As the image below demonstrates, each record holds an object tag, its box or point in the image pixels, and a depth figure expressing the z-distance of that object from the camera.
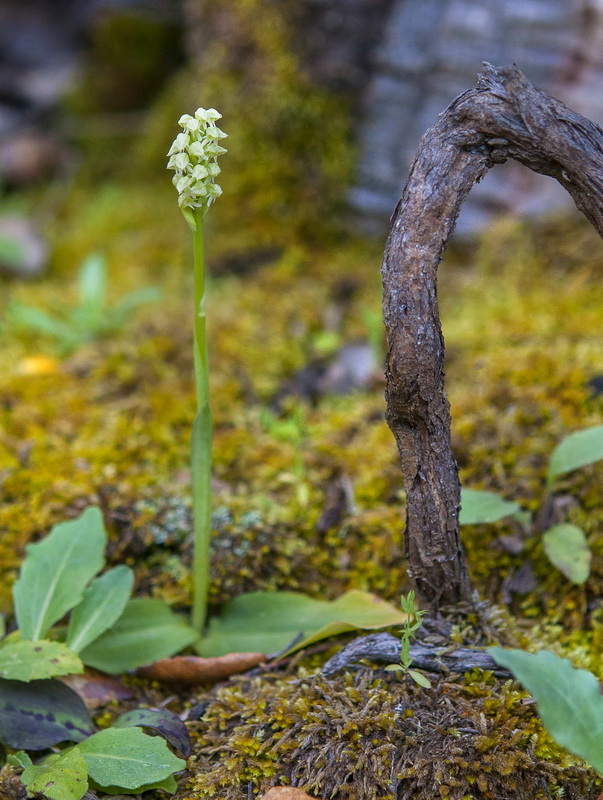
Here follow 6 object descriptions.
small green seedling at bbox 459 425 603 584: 0.53
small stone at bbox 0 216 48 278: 0.87
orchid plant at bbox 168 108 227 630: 0.49
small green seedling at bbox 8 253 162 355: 0.70
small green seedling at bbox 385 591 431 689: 0.49
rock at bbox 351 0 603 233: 0.72
